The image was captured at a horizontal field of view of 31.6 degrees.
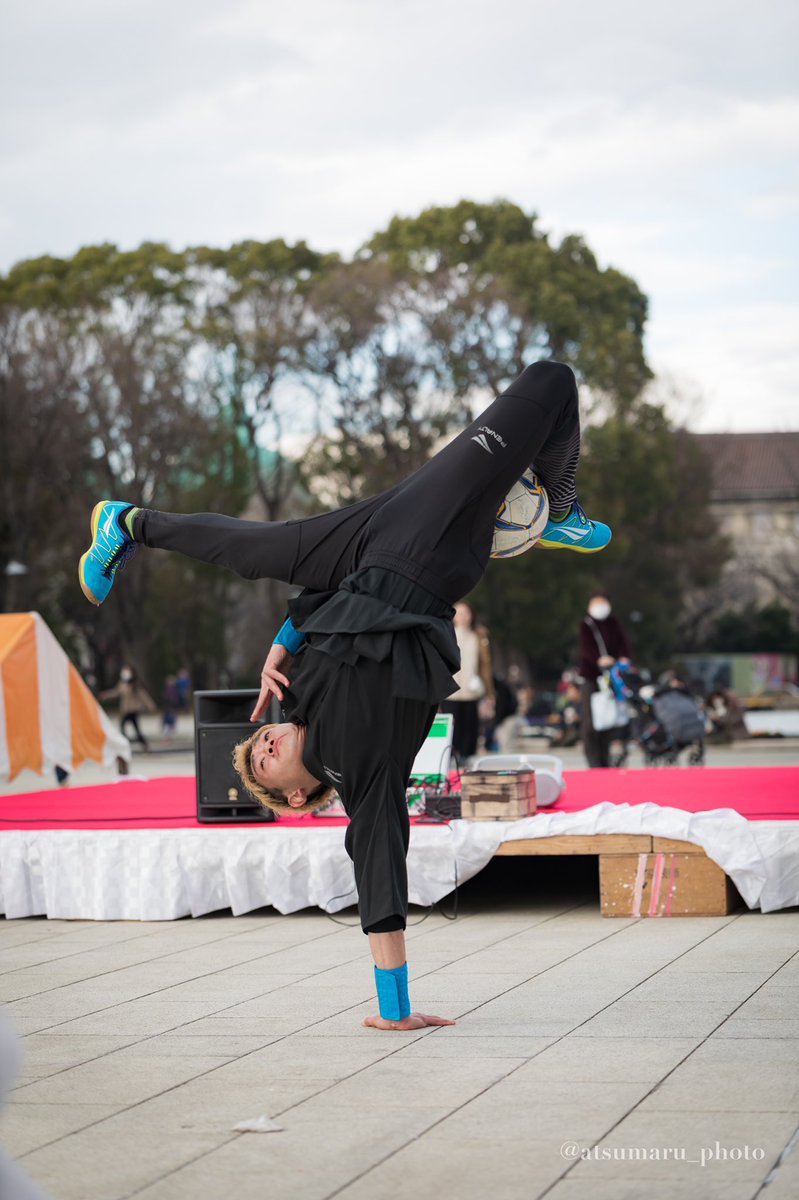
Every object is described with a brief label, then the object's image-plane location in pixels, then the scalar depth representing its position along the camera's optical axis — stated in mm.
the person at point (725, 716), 22547
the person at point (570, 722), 23297
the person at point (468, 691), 12625
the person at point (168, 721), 29500
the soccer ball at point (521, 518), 4809
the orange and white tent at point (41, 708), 11133
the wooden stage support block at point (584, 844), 6988
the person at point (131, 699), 24094
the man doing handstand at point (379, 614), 4414
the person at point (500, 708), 17438
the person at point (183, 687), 41794
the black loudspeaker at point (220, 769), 7773
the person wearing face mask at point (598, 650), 13594
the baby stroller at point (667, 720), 15398
